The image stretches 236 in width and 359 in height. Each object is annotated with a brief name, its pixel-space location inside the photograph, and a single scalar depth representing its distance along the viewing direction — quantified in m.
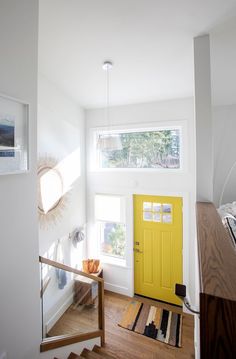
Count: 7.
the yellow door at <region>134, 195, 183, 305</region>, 3.75
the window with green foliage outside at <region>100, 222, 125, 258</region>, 4.23
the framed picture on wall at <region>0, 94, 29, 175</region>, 1.23
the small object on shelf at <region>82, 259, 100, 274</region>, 3.97
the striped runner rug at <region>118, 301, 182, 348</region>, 3.09
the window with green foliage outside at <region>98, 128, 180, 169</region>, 3.71
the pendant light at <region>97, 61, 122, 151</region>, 2.57
